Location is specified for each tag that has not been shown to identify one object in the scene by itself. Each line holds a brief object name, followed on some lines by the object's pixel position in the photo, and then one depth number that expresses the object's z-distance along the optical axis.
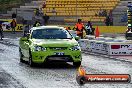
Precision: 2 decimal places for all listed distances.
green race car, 18.28
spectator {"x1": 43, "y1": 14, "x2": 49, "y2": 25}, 58.38
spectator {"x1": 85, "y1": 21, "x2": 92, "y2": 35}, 47.72
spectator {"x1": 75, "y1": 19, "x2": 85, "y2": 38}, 35.28
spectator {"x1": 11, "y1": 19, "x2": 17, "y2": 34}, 54.46
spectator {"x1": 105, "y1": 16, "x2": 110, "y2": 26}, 56.50
